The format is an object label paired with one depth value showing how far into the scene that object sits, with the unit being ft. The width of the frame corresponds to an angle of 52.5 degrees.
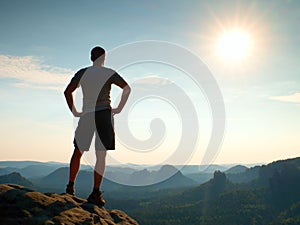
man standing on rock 23.35
